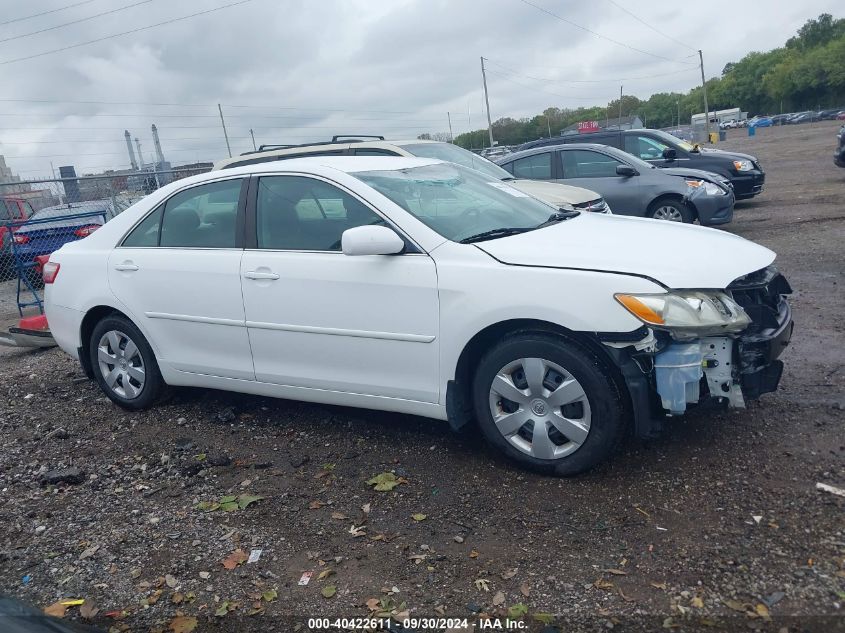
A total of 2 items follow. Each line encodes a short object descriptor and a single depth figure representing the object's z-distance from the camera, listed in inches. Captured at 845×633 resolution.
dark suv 522.6
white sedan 140.6
